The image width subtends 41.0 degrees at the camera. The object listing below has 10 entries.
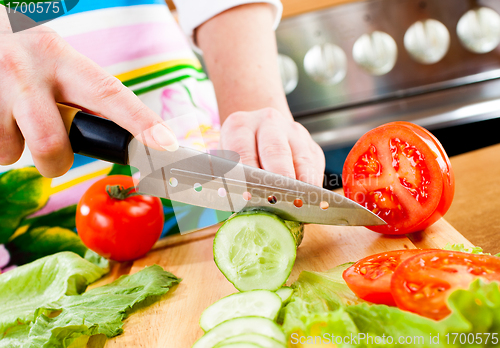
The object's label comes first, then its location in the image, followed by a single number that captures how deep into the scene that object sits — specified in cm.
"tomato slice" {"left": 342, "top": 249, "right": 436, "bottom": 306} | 36
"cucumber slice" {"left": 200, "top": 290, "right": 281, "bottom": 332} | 36
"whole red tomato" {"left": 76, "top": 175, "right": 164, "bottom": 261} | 48
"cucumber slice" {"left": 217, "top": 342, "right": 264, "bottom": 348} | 32
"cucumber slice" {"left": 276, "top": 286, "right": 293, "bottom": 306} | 38
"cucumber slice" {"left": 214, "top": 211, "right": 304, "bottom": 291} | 39
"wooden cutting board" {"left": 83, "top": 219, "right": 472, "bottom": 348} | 39
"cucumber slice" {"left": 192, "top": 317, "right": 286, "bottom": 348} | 34
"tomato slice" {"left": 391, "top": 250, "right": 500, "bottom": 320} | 33
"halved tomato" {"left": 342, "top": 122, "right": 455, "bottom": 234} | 42
